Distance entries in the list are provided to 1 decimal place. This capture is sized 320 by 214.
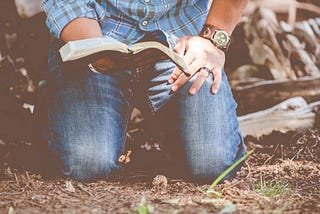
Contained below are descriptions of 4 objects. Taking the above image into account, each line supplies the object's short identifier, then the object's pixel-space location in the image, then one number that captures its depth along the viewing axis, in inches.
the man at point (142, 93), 143.8
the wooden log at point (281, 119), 194.7
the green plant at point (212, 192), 117.1
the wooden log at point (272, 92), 216.1
